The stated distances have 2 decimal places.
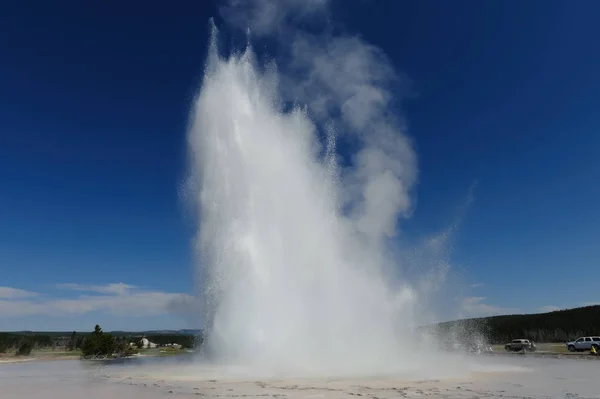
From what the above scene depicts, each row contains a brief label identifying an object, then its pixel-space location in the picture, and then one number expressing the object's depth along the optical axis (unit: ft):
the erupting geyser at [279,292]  95.55
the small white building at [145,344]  343.67
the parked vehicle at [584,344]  155.33
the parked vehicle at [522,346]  179.52
